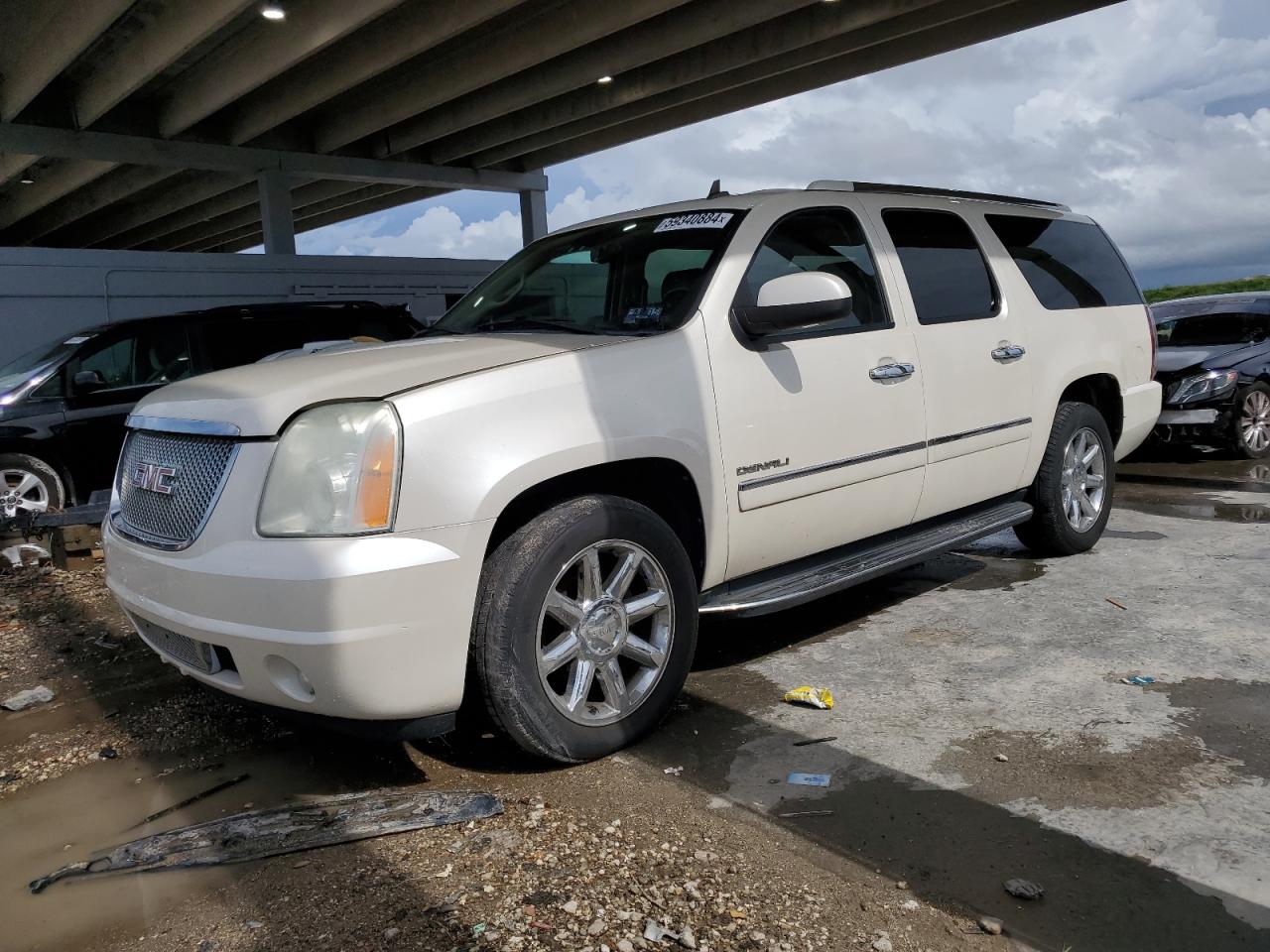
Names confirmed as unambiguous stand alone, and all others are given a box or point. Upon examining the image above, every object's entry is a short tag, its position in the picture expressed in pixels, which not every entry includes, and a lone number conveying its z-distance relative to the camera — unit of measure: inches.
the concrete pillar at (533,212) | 1004.6
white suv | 103.9
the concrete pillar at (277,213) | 814.5
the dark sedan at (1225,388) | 362.0
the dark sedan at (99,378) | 300.0
